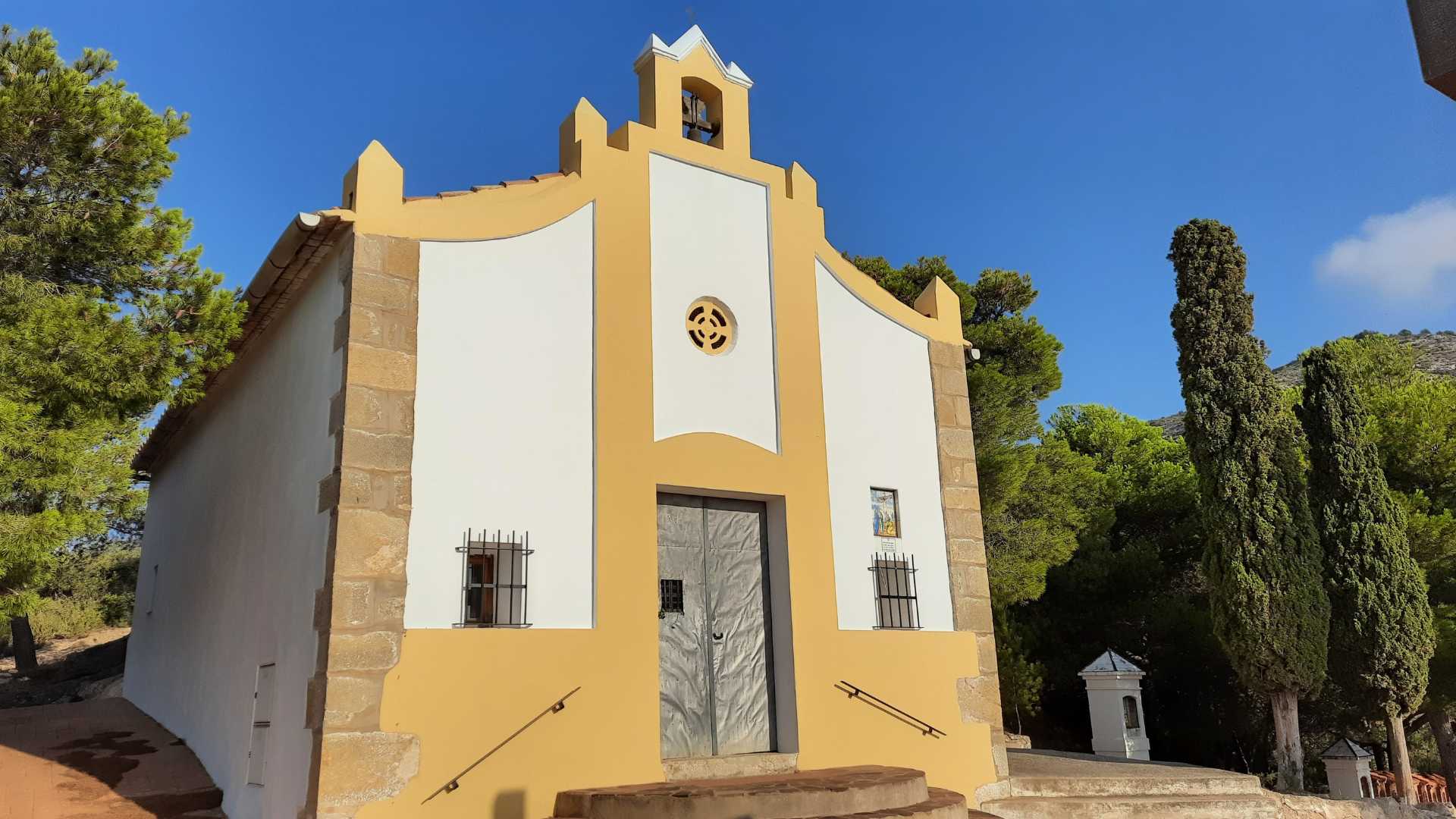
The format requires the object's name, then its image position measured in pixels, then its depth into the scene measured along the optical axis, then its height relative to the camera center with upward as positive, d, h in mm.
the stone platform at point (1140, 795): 8336 -1430
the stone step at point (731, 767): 7438 -939
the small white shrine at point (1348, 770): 13625 -2021
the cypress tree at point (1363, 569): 14008 +737
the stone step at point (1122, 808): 8242 -1479
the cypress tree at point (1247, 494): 12727 +1709
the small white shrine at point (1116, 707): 12617 -979
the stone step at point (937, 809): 6211 -1124
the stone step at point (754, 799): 5988 -967
